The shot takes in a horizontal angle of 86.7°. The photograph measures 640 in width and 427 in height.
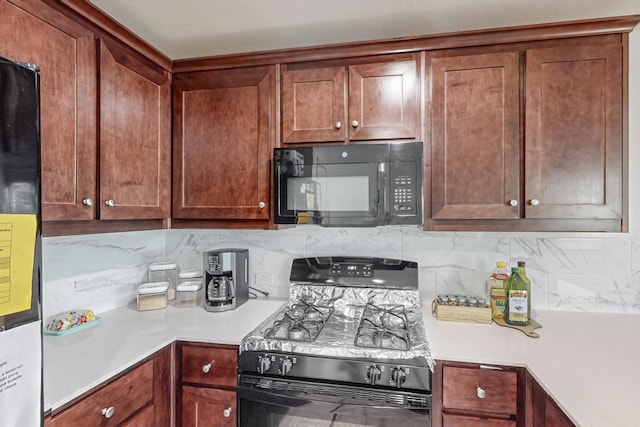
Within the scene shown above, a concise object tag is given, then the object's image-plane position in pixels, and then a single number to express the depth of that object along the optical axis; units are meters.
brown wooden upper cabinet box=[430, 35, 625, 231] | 1.44
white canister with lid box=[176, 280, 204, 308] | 1.94
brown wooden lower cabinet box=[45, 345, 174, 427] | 1.06
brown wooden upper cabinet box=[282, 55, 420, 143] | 1.61
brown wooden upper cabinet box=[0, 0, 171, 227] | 1.16
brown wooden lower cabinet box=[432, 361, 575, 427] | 1.21
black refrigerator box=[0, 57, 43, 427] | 0.63
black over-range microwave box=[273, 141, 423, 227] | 1.54
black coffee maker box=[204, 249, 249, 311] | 1.82
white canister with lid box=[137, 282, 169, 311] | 1.86
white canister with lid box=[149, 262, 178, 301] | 2.02
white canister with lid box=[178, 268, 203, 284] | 2.00
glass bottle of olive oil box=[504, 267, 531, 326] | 1.57
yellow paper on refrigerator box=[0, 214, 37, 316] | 0.63
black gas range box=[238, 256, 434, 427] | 1.24
